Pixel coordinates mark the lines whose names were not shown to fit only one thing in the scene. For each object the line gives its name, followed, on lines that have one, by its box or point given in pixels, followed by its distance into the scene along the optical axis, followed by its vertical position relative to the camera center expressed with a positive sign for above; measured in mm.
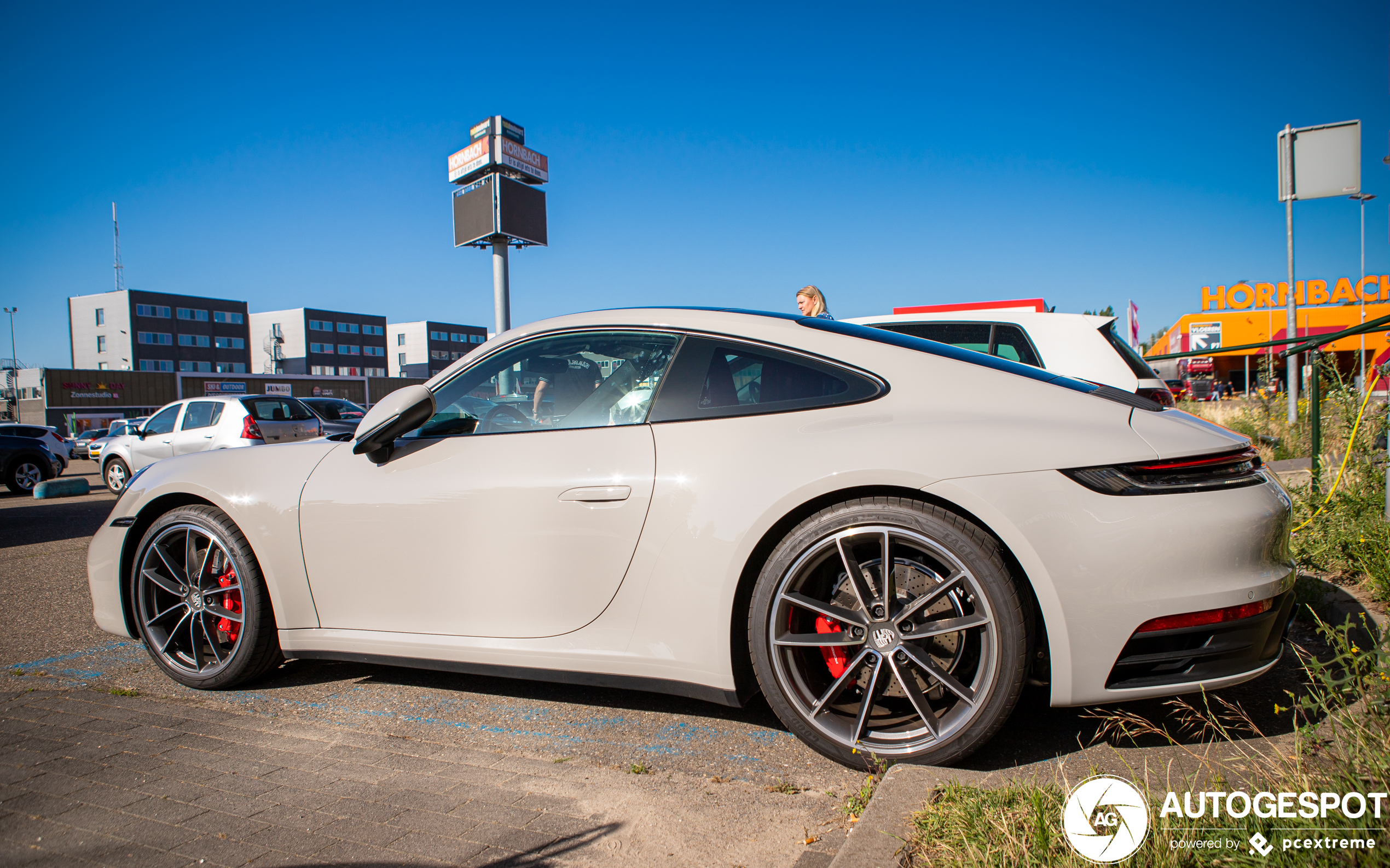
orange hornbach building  34000 +4028
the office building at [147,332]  68562 +10088
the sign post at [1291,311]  5809 +1390
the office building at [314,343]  80938 +9934
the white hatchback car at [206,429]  12125 +82
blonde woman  6138 +941
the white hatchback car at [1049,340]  5910 +567
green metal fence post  4418 -103
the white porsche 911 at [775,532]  1934 -351
